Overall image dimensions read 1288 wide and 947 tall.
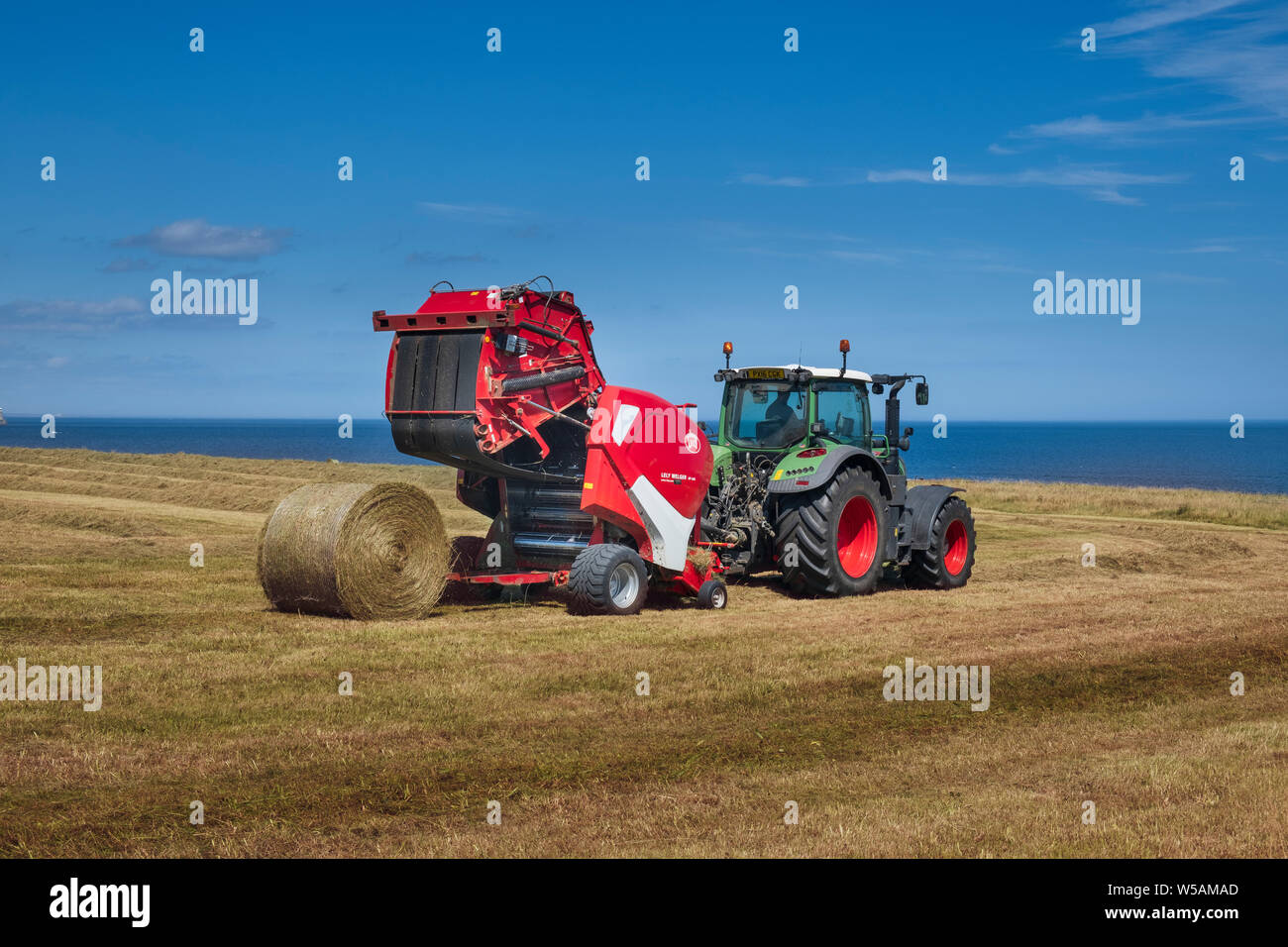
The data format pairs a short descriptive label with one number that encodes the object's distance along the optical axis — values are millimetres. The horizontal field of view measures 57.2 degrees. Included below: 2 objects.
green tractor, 12898
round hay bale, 10617
